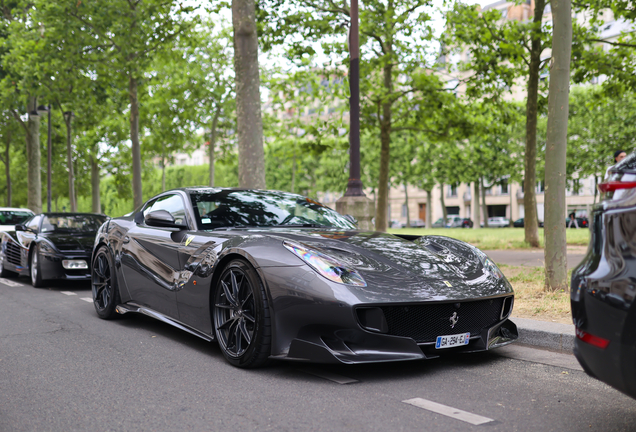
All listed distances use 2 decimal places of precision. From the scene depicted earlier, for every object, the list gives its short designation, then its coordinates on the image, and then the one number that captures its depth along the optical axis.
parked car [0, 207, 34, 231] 14.36
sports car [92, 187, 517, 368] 3.79
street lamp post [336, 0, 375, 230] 10.07
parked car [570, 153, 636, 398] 2.43
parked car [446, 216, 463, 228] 60.88
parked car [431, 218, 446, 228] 63.78
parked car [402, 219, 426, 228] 67.76
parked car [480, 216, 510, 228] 58.14
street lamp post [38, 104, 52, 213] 24.93
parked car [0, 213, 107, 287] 9.50
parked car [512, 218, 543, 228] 53.86
